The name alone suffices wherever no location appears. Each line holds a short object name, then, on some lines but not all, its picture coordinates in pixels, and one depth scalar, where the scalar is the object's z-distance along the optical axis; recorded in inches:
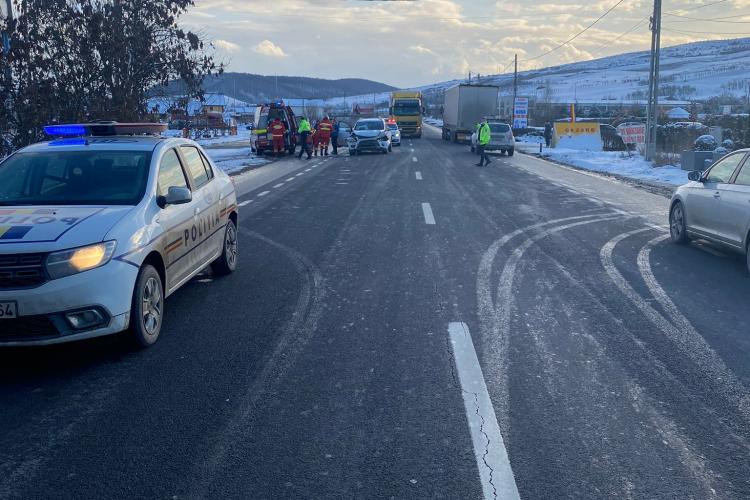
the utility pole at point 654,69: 1038.4
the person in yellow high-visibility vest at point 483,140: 1075.3
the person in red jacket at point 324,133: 1312.7
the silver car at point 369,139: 1333.7
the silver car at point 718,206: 343.3
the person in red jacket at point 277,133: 1280.8
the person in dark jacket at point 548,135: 1817.5
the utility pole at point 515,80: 1977.4
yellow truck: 2164.1
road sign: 1924.0
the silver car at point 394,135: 1672.0
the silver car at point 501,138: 1360.7
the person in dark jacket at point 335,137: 1385.3
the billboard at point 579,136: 1509.6
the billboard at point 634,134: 1246.9
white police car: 197.3
